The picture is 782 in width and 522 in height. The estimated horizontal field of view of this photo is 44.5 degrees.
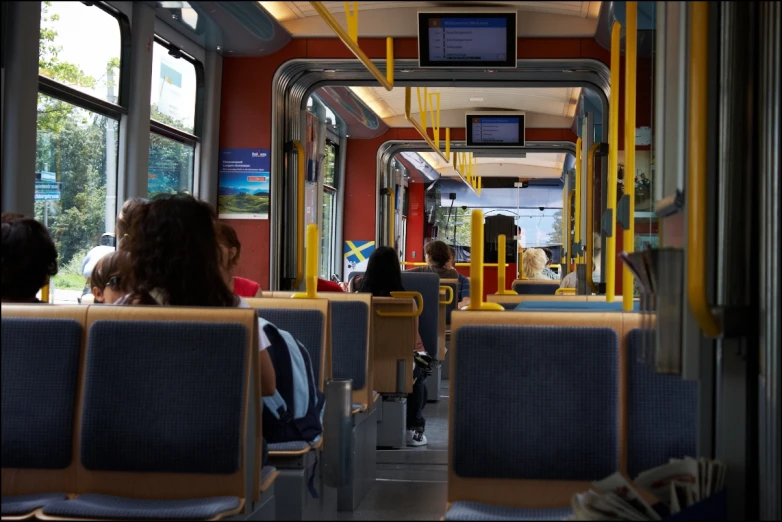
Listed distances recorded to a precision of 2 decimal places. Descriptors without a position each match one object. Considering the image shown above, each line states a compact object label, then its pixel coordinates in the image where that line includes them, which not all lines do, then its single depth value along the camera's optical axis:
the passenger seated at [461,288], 10.28
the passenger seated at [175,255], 2.80
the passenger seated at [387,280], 6.77
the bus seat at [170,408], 2.59
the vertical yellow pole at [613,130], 3.74
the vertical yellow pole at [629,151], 3.22
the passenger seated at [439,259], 9.92
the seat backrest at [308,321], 4.04
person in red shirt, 3.90
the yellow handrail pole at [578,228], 7.58
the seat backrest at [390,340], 6.22
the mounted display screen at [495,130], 11.64
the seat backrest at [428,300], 7.67
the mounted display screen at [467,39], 6.76
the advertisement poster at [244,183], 7.72
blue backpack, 3.14
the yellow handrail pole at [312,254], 3.66
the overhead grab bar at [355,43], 4.66
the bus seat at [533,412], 2.77
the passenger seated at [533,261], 9.73
